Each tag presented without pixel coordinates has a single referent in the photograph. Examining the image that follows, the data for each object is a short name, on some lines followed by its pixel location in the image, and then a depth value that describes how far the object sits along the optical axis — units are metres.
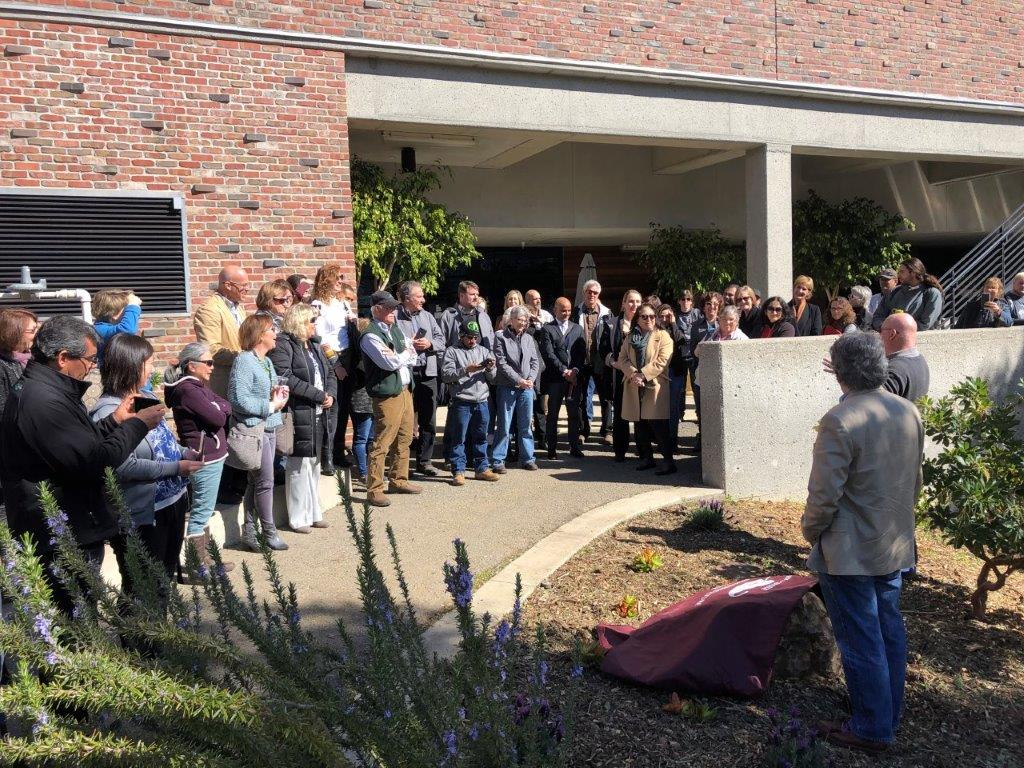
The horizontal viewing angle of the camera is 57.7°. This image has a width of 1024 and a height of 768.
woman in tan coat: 9.13
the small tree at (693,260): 16.84
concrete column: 13.34
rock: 4.64
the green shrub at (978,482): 5.59
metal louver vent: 8.96
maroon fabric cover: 4.33
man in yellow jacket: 7.13
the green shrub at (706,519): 7.07
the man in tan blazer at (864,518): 4.05
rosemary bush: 2.30
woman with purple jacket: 5.64
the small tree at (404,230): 12.47
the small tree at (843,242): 17.38
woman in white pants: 7.23
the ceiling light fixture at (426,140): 12.32
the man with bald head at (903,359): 5.99
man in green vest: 7.88
